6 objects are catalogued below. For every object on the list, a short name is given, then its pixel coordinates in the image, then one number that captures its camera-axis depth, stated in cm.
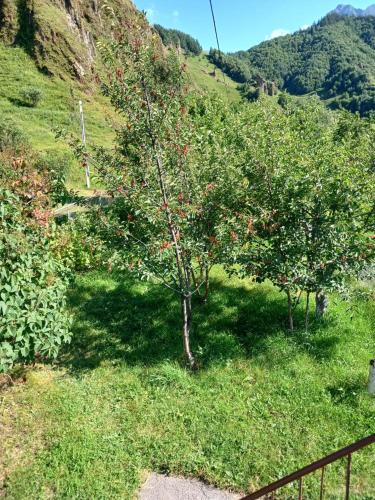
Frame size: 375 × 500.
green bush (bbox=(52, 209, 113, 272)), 685
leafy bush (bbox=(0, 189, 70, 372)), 499
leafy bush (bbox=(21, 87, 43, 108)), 4738
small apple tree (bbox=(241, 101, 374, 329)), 697
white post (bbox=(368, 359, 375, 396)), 620
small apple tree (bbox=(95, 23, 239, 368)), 591
